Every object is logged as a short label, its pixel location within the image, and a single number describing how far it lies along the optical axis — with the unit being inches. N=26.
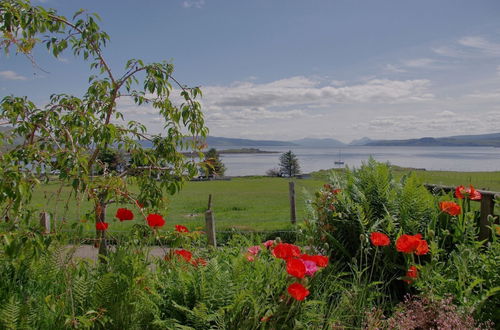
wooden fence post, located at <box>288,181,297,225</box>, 431.8
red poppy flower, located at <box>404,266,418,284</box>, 116.3
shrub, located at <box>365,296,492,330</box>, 96.9
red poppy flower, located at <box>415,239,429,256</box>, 108.4
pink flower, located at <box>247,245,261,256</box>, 115.2
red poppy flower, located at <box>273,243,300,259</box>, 92.5
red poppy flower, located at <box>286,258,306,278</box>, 83.7
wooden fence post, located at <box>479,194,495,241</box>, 157.8
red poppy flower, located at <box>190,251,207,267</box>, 112.6
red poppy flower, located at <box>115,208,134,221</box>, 114.7
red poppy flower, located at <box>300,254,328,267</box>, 93.3
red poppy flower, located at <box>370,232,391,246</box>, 105.0
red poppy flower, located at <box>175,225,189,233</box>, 125.4
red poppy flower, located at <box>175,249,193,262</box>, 115.1
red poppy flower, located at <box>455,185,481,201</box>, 151.5
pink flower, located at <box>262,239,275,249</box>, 123.2
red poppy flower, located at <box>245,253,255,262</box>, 110.2
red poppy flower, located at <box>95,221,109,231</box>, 114.6
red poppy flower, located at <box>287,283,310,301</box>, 81.8
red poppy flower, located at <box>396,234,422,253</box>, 106.5
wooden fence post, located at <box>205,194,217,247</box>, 245.3
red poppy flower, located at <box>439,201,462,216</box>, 132.4
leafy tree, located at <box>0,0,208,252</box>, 90.6
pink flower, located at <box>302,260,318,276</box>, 89.8
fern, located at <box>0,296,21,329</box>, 86.3
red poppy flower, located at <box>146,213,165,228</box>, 110.8
